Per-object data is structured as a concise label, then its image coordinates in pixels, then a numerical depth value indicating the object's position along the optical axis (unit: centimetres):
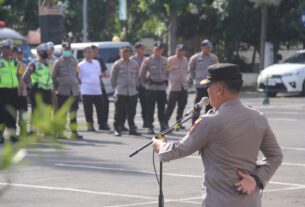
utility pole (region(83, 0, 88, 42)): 4294
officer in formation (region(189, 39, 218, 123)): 1888
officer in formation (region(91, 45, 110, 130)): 1950
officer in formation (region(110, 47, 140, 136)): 1861
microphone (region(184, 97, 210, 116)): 613
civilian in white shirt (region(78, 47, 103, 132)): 1920
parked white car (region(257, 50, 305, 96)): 3144
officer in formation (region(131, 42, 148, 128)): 1973
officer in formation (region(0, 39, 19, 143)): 1689
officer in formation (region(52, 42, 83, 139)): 1797
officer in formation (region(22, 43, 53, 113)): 1734
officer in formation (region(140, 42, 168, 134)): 1906
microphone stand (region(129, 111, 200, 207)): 570
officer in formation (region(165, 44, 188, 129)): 1947
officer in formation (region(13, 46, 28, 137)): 1639
